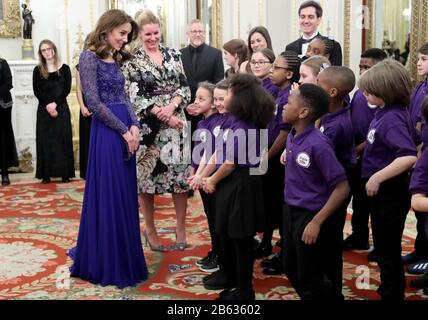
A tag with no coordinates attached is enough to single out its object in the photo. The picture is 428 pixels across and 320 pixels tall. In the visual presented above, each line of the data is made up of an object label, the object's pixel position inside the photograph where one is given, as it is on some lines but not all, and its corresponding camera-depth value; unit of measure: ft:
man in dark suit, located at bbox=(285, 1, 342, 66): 15.07
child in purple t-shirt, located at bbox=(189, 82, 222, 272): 11.94
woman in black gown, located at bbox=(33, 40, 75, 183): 23.21
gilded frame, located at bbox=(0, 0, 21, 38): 26.89
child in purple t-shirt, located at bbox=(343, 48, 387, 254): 12.75
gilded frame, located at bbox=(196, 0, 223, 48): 27.63
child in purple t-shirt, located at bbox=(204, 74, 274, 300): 10.12
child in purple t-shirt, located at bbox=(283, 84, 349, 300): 9.00
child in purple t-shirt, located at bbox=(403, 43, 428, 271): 12.71
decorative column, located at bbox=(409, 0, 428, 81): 24.12
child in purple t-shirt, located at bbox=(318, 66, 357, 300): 9.96
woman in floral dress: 13.14
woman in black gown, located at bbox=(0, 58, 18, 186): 22.58
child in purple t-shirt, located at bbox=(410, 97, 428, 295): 7.97
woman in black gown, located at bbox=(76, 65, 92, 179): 23.35
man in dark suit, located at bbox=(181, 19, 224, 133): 18.78
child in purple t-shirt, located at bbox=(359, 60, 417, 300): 9.66
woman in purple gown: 11.44
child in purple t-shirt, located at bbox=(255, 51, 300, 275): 12.07
